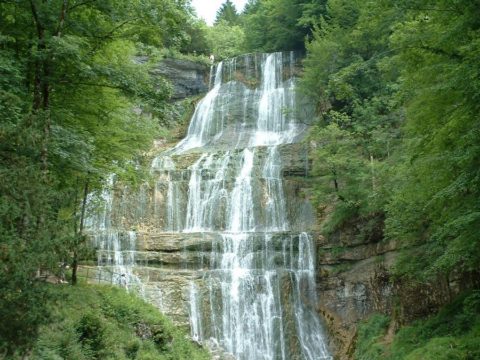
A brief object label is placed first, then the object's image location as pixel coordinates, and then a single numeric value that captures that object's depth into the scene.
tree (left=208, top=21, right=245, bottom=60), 45.56
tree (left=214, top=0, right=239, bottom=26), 68.64
